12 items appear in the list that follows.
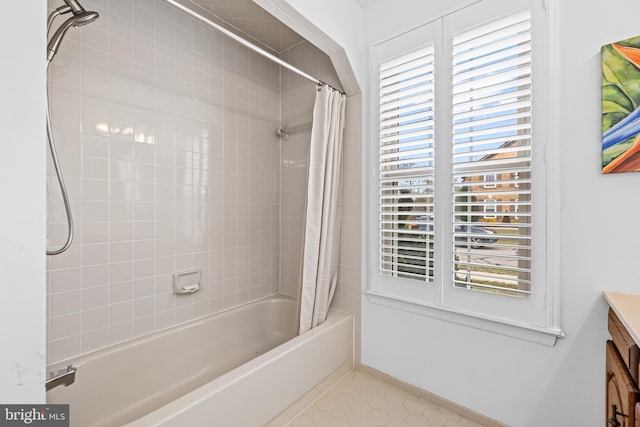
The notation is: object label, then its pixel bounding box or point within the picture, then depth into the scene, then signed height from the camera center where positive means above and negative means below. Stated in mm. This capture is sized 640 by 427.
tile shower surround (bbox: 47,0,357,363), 1421 +260
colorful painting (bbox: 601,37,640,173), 1126 +438
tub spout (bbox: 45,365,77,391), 1161 -678
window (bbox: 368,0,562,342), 1352 +240
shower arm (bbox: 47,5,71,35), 1166 +830
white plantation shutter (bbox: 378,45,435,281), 1654 +302
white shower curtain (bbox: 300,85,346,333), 1809 +58
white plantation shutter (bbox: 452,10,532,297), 1361 +295
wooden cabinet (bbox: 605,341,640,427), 838 -580
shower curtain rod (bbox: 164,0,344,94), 1072 +791
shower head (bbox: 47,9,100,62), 1164 +788
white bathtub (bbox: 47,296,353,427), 1232 -859
